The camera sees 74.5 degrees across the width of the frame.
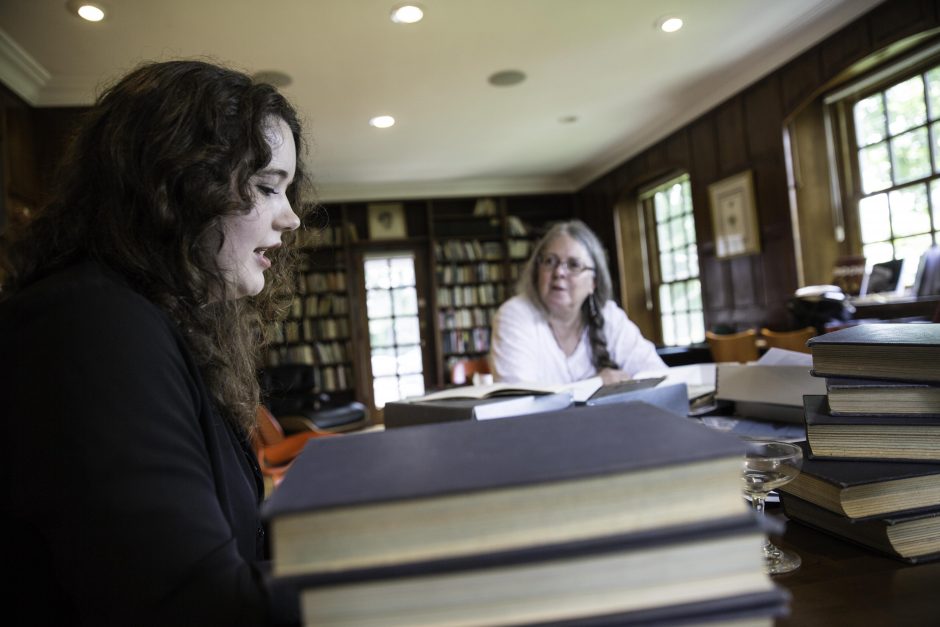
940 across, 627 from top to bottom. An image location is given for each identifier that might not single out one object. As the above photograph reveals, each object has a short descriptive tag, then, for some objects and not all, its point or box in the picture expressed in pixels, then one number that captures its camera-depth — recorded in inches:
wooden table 21.4
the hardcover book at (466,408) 36.6
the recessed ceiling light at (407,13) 148.2
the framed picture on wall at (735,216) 212.4
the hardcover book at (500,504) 12.5
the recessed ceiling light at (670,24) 166.7
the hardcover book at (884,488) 25.4
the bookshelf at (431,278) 326.3
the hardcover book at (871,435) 26.6
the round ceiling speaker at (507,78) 195.0
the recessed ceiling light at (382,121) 227.9
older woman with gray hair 90.6
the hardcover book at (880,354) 26.4
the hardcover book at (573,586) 12.6
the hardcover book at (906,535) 25.4
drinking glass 27.2
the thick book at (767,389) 42.4
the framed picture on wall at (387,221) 332.2
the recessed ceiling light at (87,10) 137.4
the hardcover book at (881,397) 26.8
